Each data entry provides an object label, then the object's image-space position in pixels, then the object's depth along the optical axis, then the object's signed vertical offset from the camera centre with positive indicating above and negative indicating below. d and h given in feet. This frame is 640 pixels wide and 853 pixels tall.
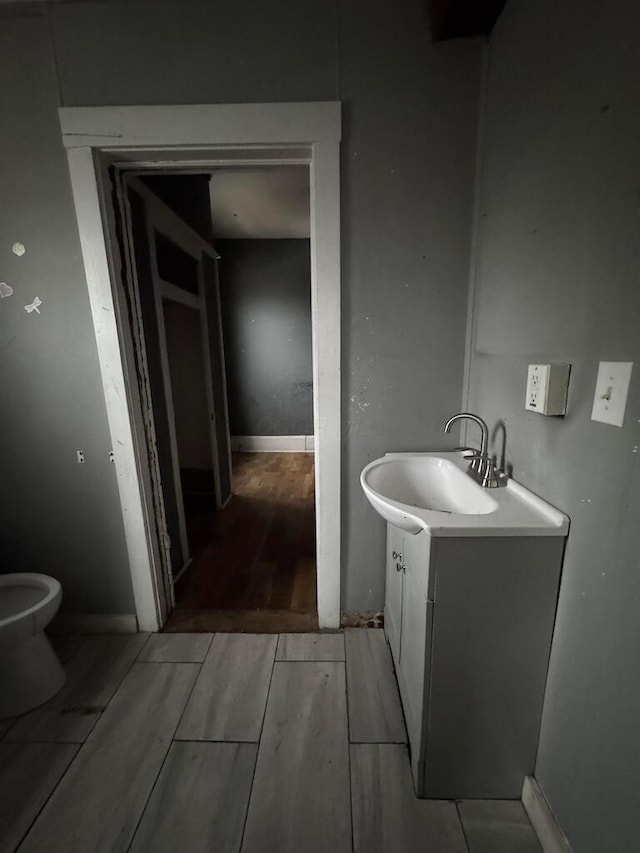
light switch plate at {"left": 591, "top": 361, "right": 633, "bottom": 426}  2.13 -0.24
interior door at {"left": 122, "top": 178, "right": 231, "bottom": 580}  5.65 +0.50
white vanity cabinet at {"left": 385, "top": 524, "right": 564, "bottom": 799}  2.77 -2.65
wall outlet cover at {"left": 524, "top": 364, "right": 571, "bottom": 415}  2.67 -0.26
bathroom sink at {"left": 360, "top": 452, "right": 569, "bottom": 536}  2.69 -1.38
